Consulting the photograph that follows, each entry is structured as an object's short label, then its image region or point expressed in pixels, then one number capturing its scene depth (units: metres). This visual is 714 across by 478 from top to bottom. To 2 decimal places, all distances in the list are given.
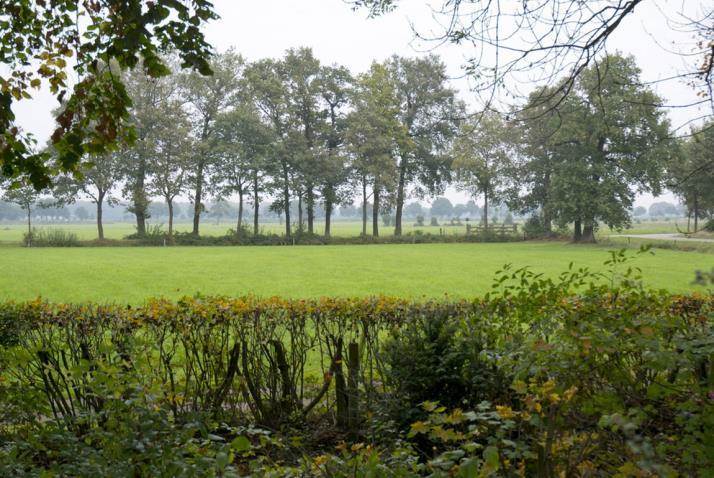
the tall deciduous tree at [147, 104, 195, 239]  42.41
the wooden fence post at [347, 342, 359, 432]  4.93
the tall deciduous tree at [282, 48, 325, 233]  45.97
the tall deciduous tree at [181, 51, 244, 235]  45.06
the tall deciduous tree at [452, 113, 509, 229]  46.06
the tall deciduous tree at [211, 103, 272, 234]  45.12
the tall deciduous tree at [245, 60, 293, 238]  45.66
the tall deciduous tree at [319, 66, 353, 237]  46.83
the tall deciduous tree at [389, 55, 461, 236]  50.31
